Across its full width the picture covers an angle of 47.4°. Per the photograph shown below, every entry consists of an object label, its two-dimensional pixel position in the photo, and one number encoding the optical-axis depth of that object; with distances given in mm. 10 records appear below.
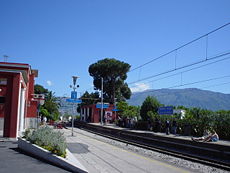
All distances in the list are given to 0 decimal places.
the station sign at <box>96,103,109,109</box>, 40409
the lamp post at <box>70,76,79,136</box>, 21781
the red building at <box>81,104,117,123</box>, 45250
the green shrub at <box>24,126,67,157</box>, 8719
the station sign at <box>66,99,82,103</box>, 22328
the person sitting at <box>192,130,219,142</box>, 15757
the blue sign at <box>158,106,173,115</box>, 26961
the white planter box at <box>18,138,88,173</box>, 7566
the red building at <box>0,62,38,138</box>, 15591
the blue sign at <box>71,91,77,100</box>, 21969
